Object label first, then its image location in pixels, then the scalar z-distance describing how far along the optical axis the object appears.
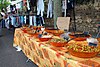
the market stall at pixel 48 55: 0.79
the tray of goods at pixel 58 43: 1.05
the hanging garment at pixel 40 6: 3.18
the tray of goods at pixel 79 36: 1.14
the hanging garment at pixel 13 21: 4.21
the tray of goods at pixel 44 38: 1.25
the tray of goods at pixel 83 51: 0.82
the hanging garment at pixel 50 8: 3.10
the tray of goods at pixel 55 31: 1.45
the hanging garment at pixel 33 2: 3.50
